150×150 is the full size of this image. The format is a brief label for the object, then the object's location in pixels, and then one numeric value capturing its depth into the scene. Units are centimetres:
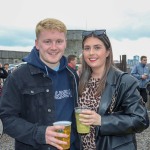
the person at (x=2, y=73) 903
